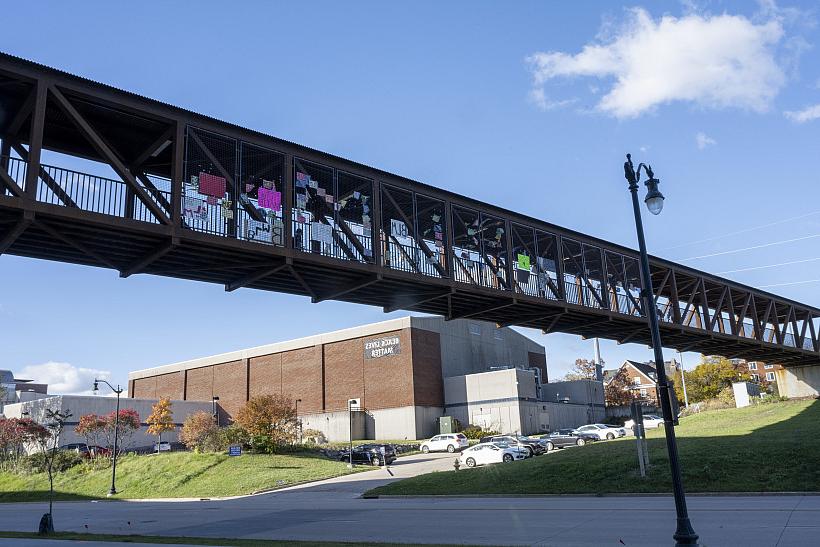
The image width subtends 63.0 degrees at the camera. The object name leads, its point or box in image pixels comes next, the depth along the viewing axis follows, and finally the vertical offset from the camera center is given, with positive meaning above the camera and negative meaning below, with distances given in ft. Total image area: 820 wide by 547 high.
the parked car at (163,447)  221.74 -1.79
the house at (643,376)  409.49 +24.42
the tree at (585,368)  333.42 +24.85
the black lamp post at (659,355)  39.27 +3.99
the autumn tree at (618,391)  315.02 +12.02
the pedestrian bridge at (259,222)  57.52 +22.05
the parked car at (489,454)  139.03 -6.17
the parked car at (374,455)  169.58 -6.02
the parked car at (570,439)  176.86 -4.97
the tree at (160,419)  240.94 +8.29
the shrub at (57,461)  191.06 -3.90
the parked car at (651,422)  191.64 -2.02
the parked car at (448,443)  192.85 -4.68
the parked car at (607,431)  181.88 -3.69
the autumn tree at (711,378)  314.96 +15.55
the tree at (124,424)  192.13 +5.71
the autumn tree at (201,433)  179.73 +1.85
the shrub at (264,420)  174.29 +4.13
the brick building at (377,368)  242.99 +24.76
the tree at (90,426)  193.36 +5.58
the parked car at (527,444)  148.83 -4.93
